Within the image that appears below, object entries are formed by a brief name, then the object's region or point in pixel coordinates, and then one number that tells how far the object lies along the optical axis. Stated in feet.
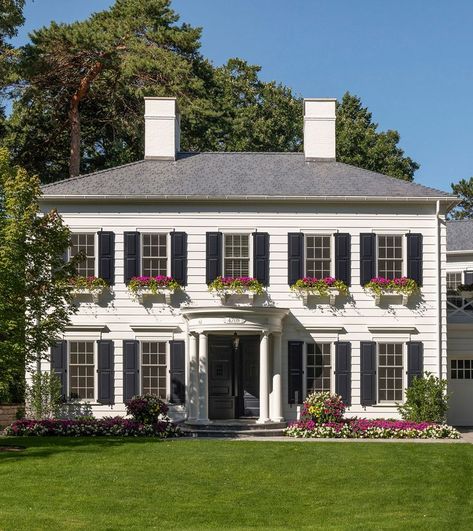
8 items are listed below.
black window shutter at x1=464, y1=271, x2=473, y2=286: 122.88
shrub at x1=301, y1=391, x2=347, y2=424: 89.92
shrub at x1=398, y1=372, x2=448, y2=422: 92.68
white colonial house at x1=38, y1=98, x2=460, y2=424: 95.66
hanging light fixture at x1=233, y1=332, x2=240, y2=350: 94.53
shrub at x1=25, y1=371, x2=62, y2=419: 94.43
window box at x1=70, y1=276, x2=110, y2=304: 95.35
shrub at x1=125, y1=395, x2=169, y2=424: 89.20
